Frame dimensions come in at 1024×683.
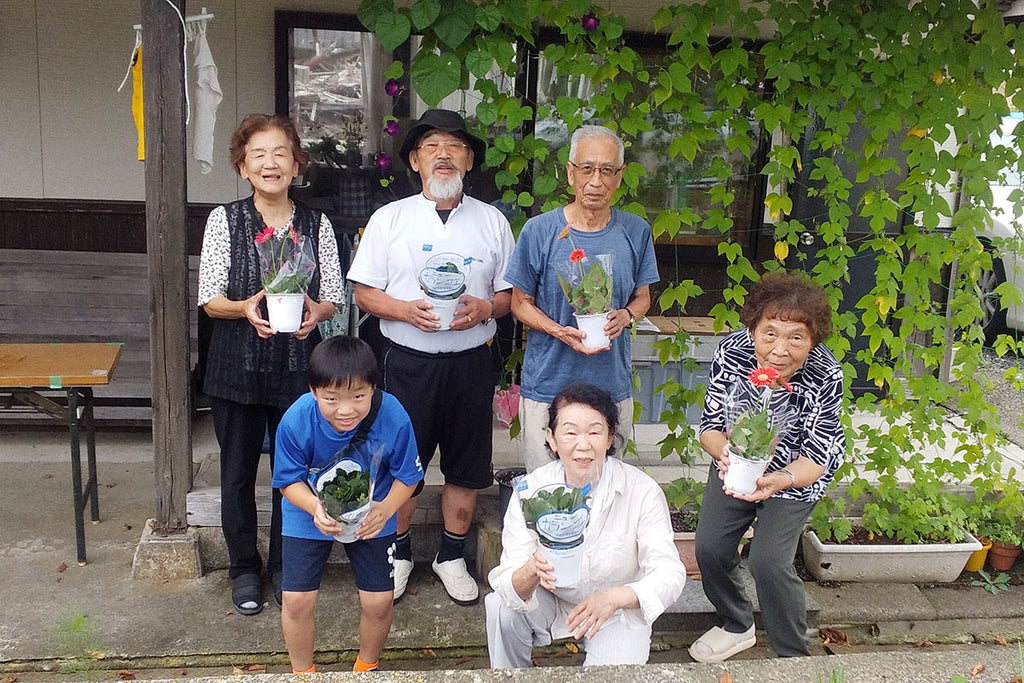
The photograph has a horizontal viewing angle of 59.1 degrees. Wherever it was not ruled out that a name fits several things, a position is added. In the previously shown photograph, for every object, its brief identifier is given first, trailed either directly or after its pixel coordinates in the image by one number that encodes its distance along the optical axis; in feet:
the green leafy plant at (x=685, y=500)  13.05
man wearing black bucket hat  10.70
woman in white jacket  8.17
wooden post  11.18
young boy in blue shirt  8.66
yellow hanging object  11.45
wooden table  11.62
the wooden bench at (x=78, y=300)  16.96
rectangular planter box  12.70
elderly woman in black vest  10.51
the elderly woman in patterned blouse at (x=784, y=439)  9.29
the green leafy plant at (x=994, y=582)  13.00
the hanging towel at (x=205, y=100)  11.60
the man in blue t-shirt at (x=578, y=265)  10.36
